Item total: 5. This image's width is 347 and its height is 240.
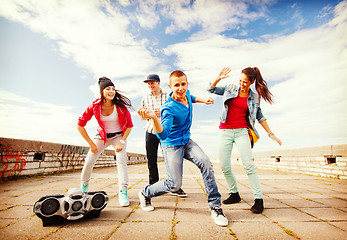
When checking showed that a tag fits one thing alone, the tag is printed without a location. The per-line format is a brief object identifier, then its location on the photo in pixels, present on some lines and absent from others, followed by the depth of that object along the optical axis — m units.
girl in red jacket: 3.15
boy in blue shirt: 2.47
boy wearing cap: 3.65
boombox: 2.12
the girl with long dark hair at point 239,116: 3.12
